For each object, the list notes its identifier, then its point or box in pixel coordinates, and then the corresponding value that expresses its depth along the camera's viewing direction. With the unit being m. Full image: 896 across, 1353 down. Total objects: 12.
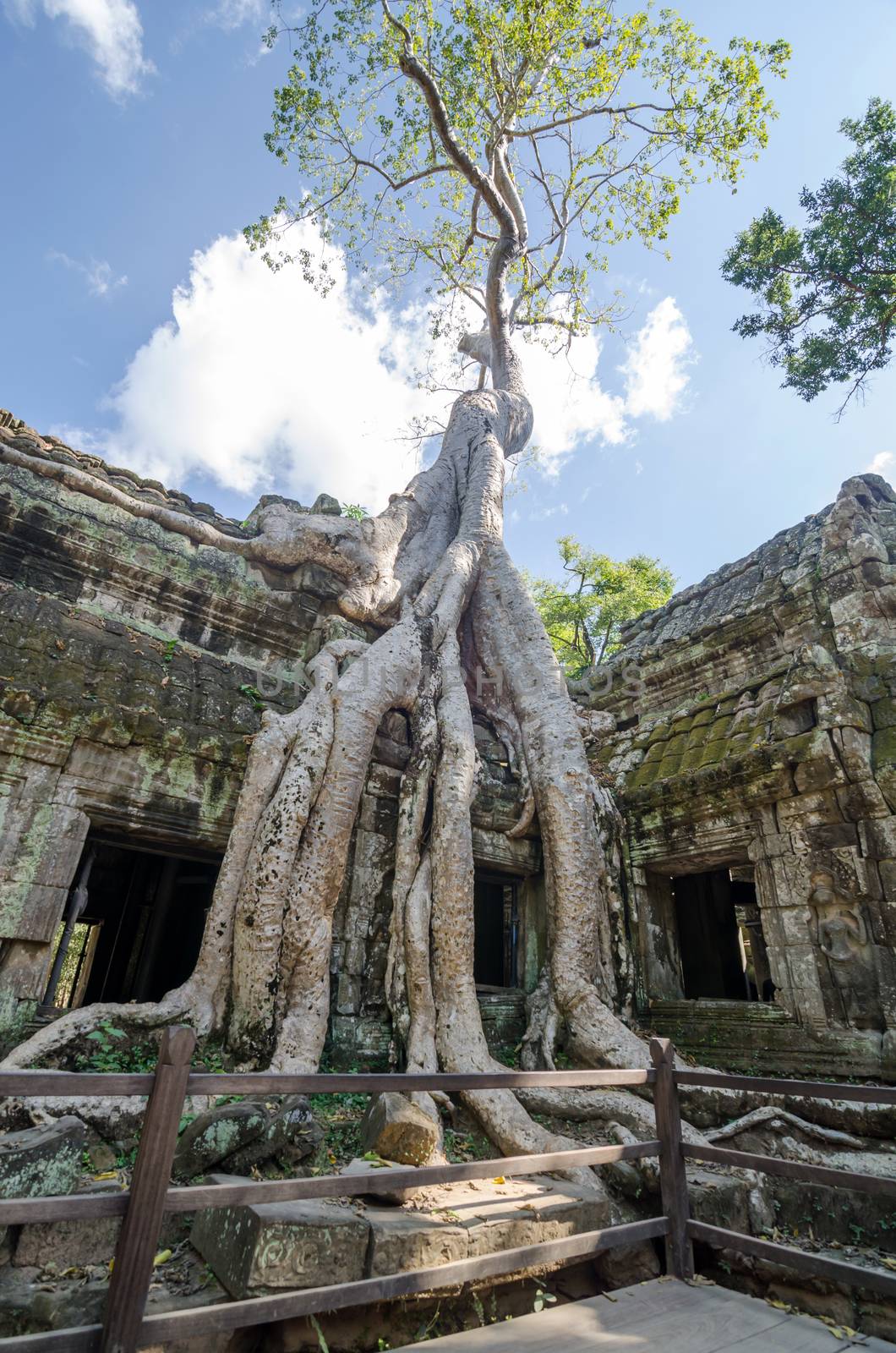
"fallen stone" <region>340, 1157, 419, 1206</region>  2.34
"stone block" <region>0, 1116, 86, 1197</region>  2.27
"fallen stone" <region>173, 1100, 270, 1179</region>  2.58
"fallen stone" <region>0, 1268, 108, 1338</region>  1.82
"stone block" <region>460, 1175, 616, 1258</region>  2.20
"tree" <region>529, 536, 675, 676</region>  15.92
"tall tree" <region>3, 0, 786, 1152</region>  3.77
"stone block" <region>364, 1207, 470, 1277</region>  1.98
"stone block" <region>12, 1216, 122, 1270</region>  2.15
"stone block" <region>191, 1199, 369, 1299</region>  1.84
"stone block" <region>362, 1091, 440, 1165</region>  2.60
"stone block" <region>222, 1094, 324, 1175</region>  2.63
